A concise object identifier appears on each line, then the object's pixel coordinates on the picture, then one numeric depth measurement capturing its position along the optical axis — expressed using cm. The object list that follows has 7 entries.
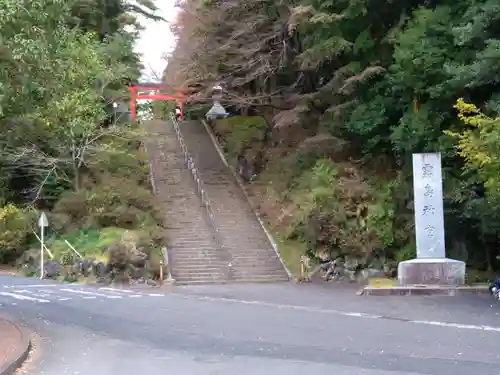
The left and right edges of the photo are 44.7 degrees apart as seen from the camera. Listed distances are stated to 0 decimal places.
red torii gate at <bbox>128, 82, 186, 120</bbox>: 4313
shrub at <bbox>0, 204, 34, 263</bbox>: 2772
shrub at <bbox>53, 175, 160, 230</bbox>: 2575
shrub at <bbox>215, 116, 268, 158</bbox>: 3328
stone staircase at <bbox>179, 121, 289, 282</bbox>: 2223
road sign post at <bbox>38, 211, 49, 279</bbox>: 2436
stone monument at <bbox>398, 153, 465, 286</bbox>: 1739
